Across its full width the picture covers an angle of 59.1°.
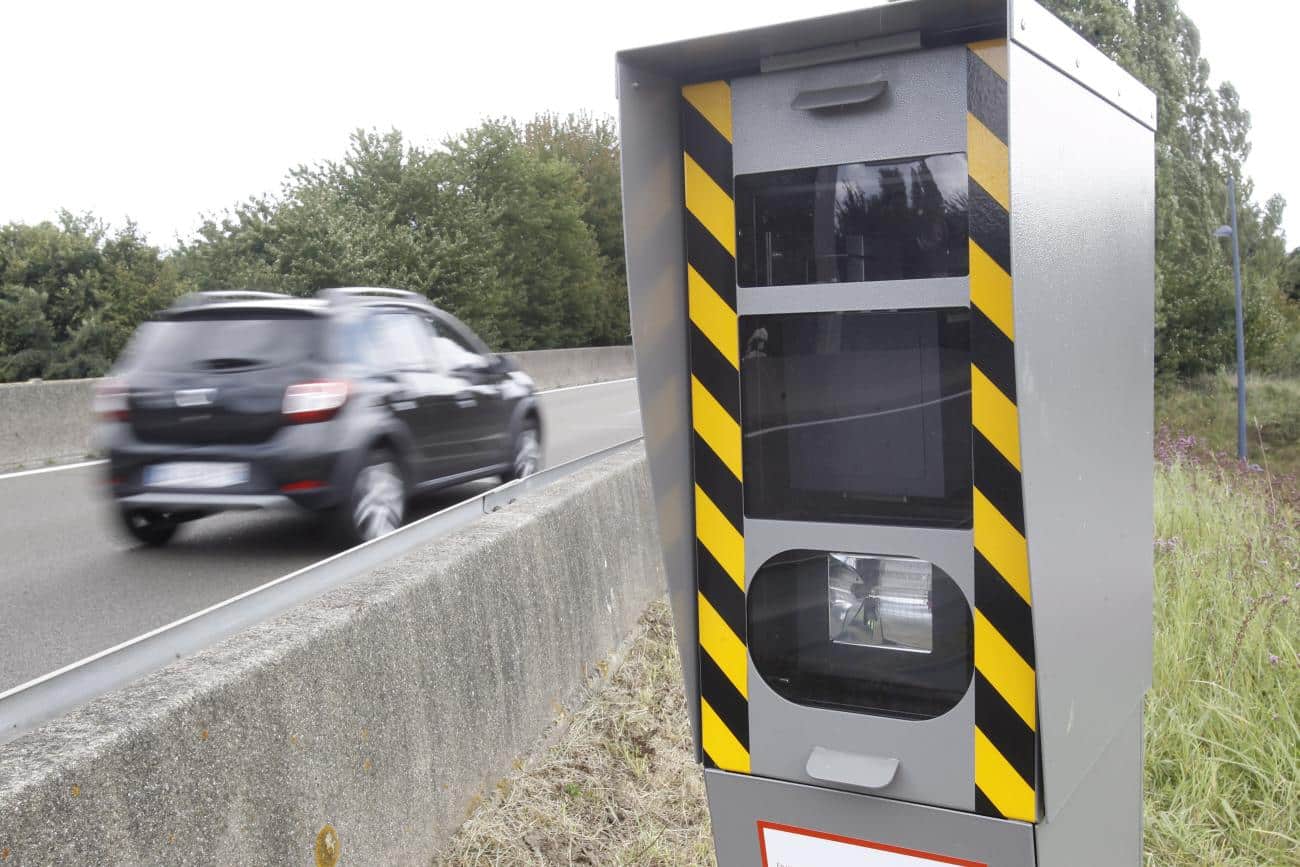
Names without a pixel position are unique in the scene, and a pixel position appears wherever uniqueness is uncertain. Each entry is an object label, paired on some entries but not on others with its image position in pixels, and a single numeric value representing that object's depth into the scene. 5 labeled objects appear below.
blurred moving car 7.66
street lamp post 30.55
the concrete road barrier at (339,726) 2.03
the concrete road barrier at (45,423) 13.10
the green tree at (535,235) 48.16
